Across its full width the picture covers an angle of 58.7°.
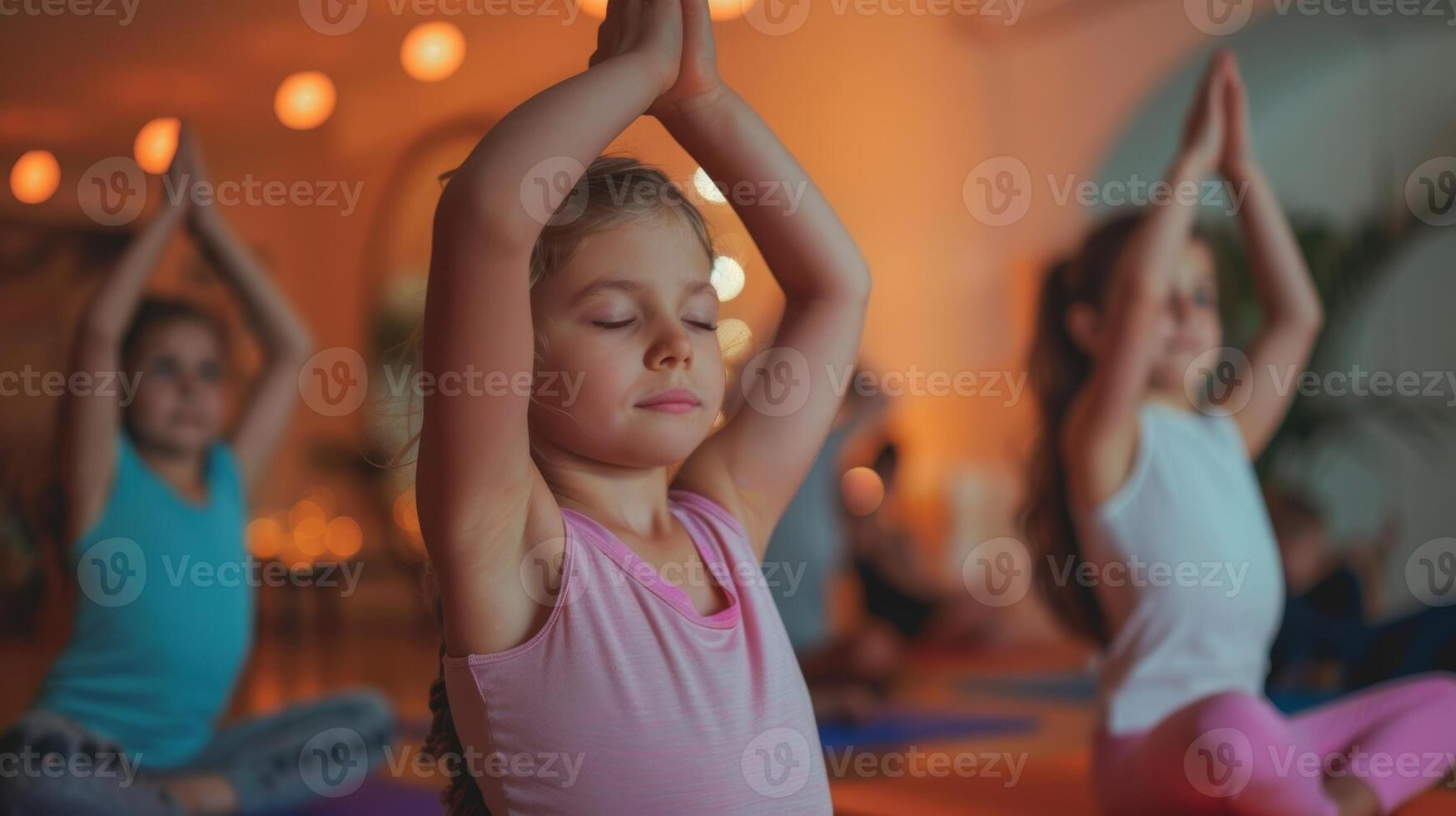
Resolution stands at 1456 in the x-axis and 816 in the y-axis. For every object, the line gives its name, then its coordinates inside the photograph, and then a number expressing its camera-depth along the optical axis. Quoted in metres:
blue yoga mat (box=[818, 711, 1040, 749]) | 2.35
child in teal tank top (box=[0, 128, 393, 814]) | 1.71
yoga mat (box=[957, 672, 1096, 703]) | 2.79
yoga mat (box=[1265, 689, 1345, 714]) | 2.40
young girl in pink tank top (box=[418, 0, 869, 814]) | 0.64
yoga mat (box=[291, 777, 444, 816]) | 1.76
